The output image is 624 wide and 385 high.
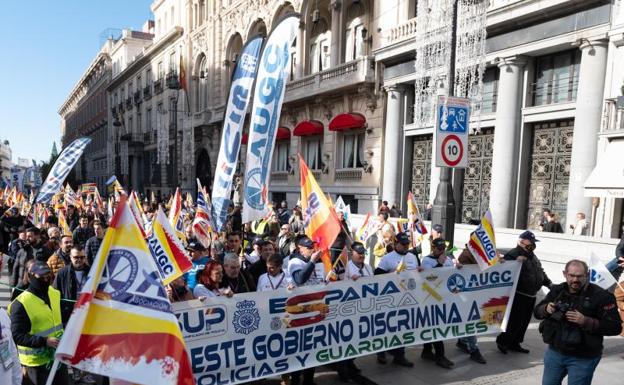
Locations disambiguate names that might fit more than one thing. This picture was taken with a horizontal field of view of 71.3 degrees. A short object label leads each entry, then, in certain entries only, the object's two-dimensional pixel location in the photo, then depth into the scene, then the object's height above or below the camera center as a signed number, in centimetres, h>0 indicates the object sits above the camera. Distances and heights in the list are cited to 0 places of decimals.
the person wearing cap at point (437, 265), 548 -129
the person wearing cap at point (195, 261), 532 -135
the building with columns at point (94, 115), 5997 +648
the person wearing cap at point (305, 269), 480 -127
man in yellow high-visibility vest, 343 -136
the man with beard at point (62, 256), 543 -133
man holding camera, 347 -123
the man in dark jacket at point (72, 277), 477 -135
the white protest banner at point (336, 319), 421 -172
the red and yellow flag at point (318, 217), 538 -69
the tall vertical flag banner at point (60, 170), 1134 -37
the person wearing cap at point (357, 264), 526 -122
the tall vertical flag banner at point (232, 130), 653 +46
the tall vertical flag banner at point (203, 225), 759 -115
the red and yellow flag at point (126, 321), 268 -103
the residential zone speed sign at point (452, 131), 775 +64
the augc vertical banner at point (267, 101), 624 +88
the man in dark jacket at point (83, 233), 894 -159
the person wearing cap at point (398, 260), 568 -124
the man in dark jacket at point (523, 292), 584 -166
